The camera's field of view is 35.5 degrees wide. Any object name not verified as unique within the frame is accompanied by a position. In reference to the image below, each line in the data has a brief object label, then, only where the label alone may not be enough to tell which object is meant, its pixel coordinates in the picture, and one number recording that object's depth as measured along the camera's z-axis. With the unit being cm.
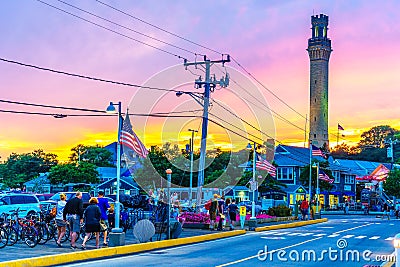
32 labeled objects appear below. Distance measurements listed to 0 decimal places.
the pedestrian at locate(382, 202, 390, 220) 7151
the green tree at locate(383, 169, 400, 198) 8869
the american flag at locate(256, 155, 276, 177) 4625
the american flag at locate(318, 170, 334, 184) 6206
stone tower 14638
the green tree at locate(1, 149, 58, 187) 10781
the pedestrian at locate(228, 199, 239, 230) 3428
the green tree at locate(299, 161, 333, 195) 8106
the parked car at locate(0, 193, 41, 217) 3302
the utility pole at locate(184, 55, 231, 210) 3969
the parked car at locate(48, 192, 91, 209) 4218
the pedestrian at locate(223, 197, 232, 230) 3538
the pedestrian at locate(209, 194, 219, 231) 3278
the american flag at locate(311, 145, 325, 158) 6614
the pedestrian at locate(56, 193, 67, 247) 2191
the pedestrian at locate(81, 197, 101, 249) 2125
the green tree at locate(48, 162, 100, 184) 8200
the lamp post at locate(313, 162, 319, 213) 5202
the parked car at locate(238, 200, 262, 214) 5278
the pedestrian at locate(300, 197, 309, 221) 4659
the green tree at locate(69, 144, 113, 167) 11338
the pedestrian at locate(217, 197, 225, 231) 3278
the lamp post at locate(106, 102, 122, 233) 2255
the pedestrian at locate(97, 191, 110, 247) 2255
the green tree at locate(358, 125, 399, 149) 18238
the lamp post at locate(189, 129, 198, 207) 5324
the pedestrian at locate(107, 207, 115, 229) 2764
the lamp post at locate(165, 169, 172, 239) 2531
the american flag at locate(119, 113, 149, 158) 2670
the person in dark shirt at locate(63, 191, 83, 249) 2128
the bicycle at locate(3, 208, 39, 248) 2189
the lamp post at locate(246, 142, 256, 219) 3597
